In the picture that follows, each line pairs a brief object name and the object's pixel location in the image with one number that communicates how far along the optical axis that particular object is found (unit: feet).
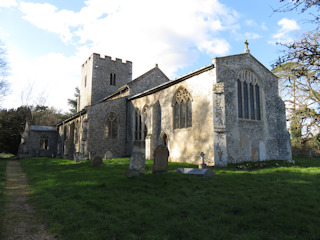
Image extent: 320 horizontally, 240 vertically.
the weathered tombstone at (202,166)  35.62
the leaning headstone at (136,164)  28.77
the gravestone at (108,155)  57.16
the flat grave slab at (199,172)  28.98
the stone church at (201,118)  43.09
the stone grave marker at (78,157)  56.94
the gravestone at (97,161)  41.50
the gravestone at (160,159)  30.16
